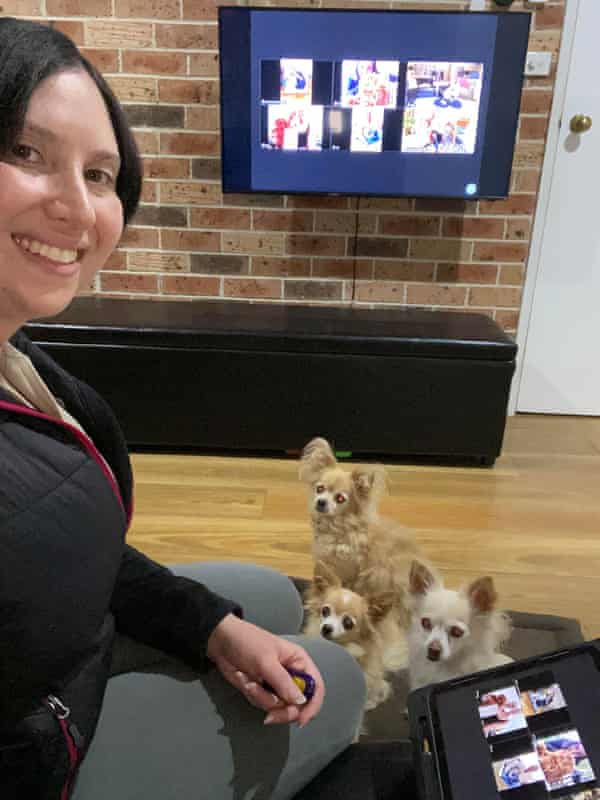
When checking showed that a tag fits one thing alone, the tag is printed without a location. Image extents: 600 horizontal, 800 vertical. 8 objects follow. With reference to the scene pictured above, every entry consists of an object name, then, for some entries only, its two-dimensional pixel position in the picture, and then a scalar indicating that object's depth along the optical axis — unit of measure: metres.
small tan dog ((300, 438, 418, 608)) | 1.49
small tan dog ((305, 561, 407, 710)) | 1.25
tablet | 0.72
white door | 2.31
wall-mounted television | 2.09
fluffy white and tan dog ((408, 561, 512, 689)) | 1.17
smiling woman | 0.60
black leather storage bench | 2.16
